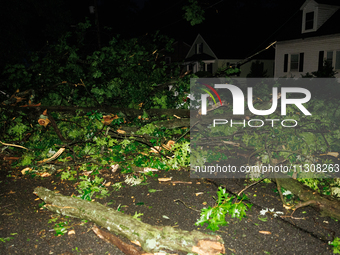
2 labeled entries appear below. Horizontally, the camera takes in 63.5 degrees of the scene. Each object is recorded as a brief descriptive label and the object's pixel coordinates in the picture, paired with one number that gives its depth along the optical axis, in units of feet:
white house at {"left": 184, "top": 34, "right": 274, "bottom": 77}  119.03
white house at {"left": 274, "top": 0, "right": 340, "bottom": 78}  64.80
